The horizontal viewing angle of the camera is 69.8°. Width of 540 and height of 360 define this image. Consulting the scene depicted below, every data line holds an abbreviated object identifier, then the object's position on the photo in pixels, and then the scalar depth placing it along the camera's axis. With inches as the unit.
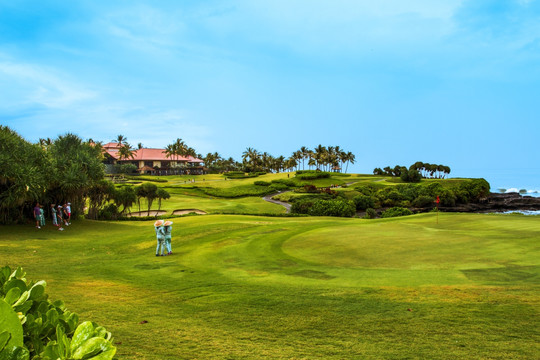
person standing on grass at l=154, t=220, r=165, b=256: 753.6
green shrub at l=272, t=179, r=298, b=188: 3554.6
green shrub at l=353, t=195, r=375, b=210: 2682.1
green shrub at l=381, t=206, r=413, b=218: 2021.8
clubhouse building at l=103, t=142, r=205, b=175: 5526.6
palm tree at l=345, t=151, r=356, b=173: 6289.4
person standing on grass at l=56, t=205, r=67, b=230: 1215.2
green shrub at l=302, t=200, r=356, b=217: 2308.1
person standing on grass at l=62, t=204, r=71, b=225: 1235.9
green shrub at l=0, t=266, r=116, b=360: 77.9
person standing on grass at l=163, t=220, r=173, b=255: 761.7
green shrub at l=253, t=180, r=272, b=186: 3518.7
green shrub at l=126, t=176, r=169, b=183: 4085.1
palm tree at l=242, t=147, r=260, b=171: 6092.5
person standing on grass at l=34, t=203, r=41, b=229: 1133.2
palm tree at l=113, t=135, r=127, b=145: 5388.8
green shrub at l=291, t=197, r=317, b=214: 2349.9
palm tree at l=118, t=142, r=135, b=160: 4845.2
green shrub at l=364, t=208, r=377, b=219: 2077.8
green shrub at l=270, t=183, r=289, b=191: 3323.8
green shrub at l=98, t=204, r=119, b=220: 1563.7
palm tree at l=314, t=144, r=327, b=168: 5905.5
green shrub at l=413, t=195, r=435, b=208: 2851.9
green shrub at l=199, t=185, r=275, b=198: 2992.1
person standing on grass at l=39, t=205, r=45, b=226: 1138.0
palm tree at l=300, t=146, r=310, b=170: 6481.3
